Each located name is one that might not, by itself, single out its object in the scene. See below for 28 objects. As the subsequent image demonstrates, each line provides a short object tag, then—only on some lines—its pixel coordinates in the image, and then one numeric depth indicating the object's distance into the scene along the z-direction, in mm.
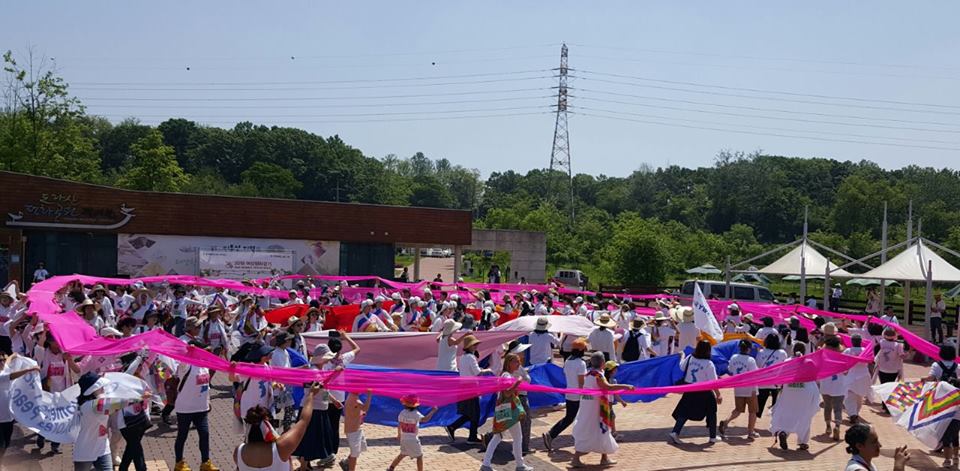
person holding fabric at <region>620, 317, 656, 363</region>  16131
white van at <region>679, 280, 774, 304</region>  34188
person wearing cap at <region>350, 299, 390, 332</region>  16328
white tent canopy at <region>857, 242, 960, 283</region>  27812
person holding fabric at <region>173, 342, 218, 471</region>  9719
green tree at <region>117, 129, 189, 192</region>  65500
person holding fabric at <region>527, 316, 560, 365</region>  14766
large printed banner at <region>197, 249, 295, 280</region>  36656
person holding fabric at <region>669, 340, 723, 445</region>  12180
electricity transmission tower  78688
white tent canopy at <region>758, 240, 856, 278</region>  32312
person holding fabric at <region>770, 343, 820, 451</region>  12016
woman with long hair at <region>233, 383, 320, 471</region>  6535
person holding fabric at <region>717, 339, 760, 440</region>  12516
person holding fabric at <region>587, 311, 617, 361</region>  14793
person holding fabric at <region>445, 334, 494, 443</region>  11797
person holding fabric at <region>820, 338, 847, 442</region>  13336
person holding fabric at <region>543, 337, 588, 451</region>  11406
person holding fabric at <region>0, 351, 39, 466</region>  9196
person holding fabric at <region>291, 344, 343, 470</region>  9703
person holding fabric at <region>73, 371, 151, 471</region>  8062
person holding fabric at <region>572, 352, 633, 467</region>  10750
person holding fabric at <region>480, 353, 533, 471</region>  10117
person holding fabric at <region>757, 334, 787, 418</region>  13016
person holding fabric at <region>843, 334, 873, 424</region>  13414
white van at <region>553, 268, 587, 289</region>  45875
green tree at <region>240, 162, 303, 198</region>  96312
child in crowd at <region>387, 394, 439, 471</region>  9656
